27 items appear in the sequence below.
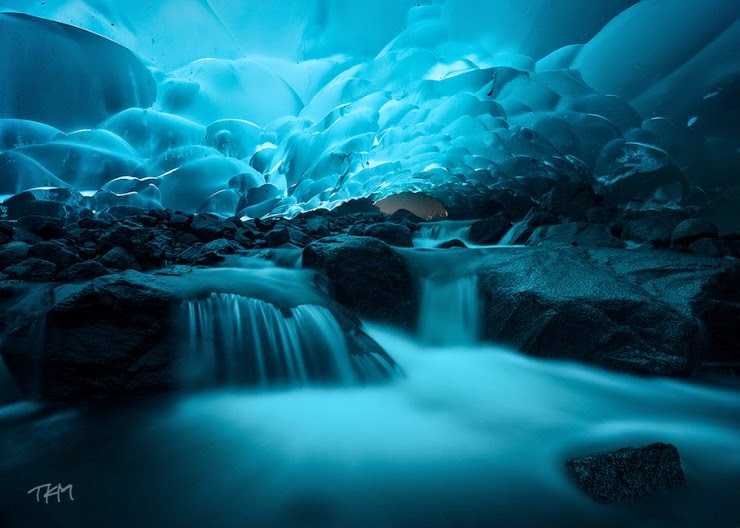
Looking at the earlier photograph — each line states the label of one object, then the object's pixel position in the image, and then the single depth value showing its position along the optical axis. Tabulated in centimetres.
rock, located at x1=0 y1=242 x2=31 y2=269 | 374
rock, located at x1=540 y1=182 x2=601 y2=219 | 889
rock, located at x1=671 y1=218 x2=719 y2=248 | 462
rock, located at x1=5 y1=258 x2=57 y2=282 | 336
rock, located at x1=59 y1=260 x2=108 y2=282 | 345
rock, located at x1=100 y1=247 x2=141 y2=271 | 394
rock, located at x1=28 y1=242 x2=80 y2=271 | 374
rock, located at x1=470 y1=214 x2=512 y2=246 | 789
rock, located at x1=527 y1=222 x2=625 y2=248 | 541
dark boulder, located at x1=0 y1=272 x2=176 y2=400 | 223
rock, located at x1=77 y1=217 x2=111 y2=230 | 707
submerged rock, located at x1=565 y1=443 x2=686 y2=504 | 133
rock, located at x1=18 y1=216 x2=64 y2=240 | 520
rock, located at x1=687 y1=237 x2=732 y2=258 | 428
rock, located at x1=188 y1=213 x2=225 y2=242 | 689
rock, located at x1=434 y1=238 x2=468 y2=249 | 611
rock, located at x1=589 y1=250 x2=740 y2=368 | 288
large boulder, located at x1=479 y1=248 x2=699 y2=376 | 271
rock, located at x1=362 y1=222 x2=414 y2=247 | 621
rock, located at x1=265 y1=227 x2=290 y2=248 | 632
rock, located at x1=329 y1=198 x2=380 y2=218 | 1456
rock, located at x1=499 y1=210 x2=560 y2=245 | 702
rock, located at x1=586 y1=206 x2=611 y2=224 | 810
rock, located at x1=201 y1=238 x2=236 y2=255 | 552
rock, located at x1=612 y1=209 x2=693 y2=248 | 536
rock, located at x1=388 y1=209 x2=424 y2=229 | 1066
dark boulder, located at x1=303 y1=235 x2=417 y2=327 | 369
